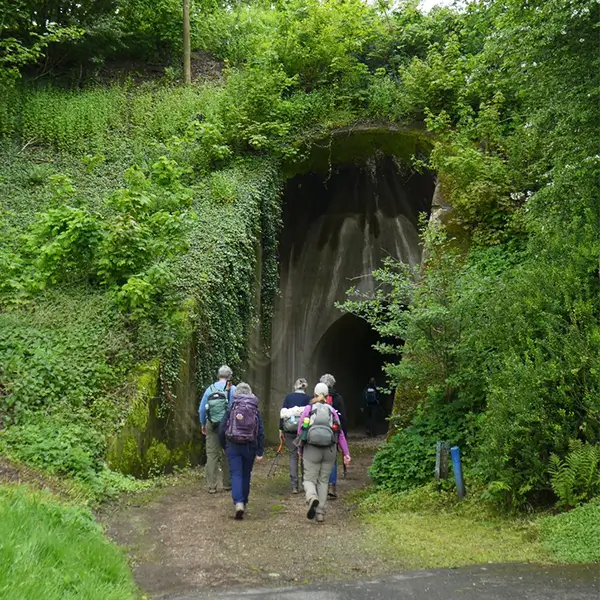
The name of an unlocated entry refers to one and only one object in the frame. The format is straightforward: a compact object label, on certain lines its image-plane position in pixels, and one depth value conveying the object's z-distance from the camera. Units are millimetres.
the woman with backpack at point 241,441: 7672
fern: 6328
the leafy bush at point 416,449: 8766
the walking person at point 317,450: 7656
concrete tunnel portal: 17188
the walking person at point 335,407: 9414
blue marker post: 7801
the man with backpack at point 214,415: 8688
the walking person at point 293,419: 9234
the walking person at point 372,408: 19453
